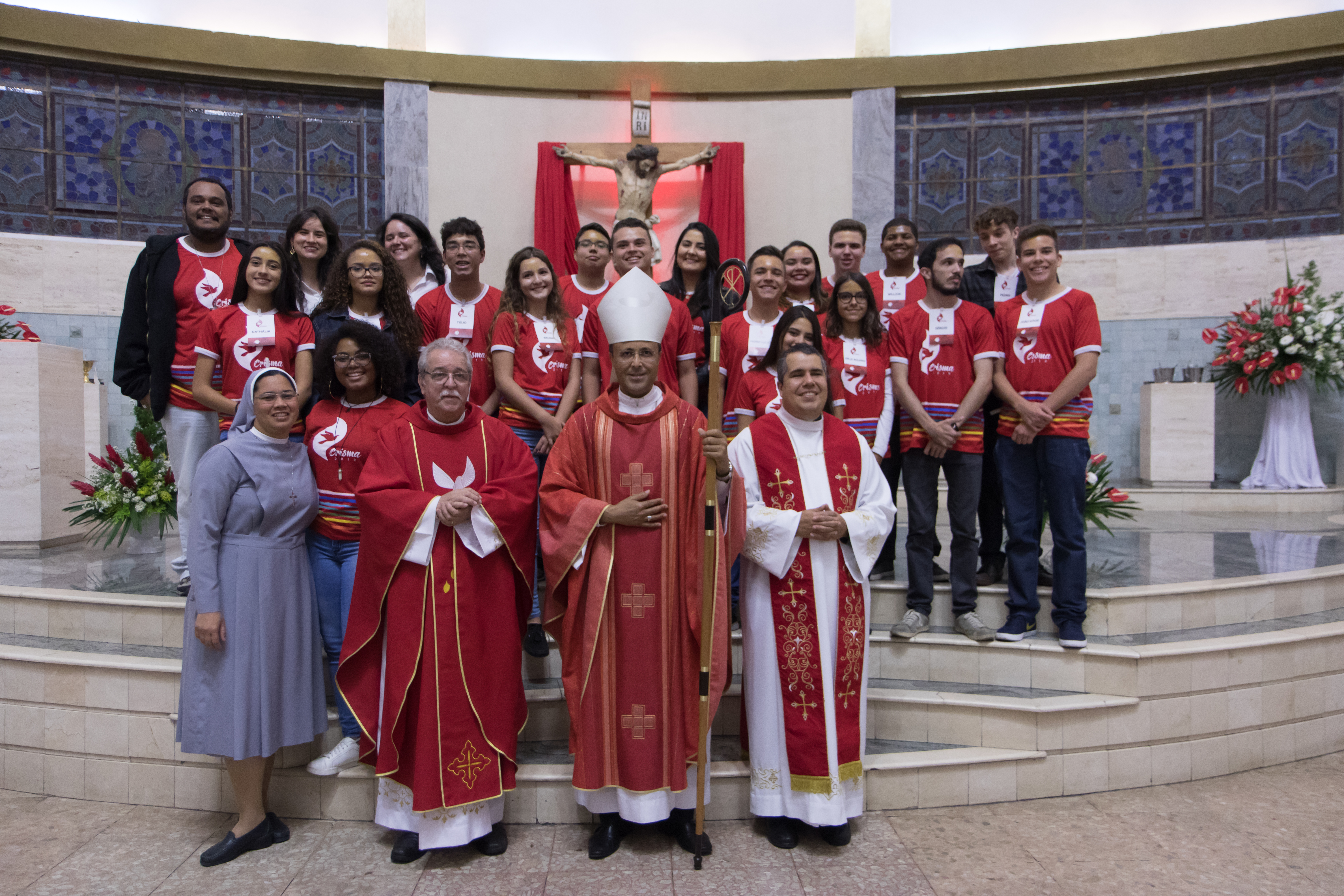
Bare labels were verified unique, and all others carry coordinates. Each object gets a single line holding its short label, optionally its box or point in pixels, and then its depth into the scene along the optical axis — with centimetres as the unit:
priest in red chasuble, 271
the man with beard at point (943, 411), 363
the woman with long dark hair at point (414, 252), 405
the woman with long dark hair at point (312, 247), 372
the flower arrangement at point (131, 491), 498
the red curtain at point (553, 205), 914
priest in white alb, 284
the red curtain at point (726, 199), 918
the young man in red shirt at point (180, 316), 358
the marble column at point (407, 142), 902
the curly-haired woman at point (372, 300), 337
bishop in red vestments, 276
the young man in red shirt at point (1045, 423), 346
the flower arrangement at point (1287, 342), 760
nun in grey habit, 271
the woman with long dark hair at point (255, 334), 332
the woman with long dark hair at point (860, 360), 368
